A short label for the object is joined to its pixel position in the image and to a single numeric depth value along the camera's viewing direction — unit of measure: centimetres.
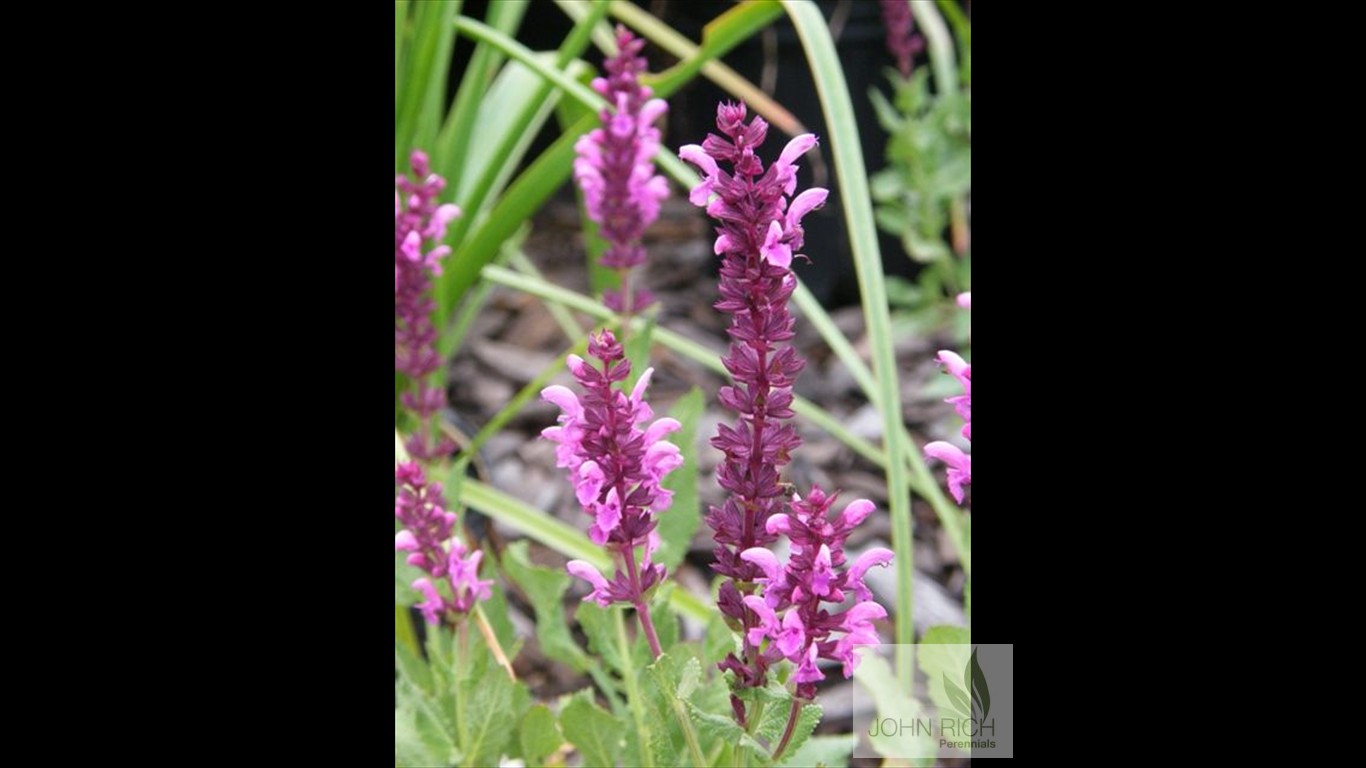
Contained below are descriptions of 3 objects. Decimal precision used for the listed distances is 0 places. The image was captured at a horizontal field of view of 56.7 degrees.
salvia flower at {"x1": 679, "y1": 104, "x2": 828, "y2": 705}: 59
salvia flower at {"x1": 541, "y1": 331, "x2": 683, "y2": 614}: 63
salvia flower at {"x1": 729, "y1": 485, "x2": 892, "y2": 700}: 61
